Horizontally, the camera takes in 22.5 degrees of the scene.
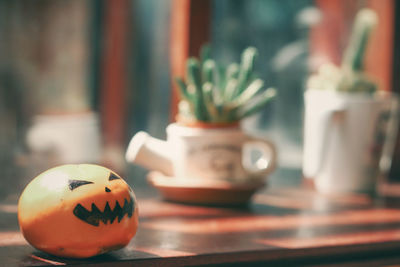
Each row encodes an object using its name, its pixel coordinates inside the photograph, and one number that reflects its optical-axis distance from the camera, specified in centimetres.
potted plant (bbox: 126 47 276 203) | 99
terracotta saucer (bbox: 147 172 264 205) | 98
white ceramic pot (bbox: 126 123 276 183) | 99
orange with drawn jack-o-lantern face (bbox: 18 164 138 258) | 75
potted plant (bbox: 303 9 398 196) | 109
